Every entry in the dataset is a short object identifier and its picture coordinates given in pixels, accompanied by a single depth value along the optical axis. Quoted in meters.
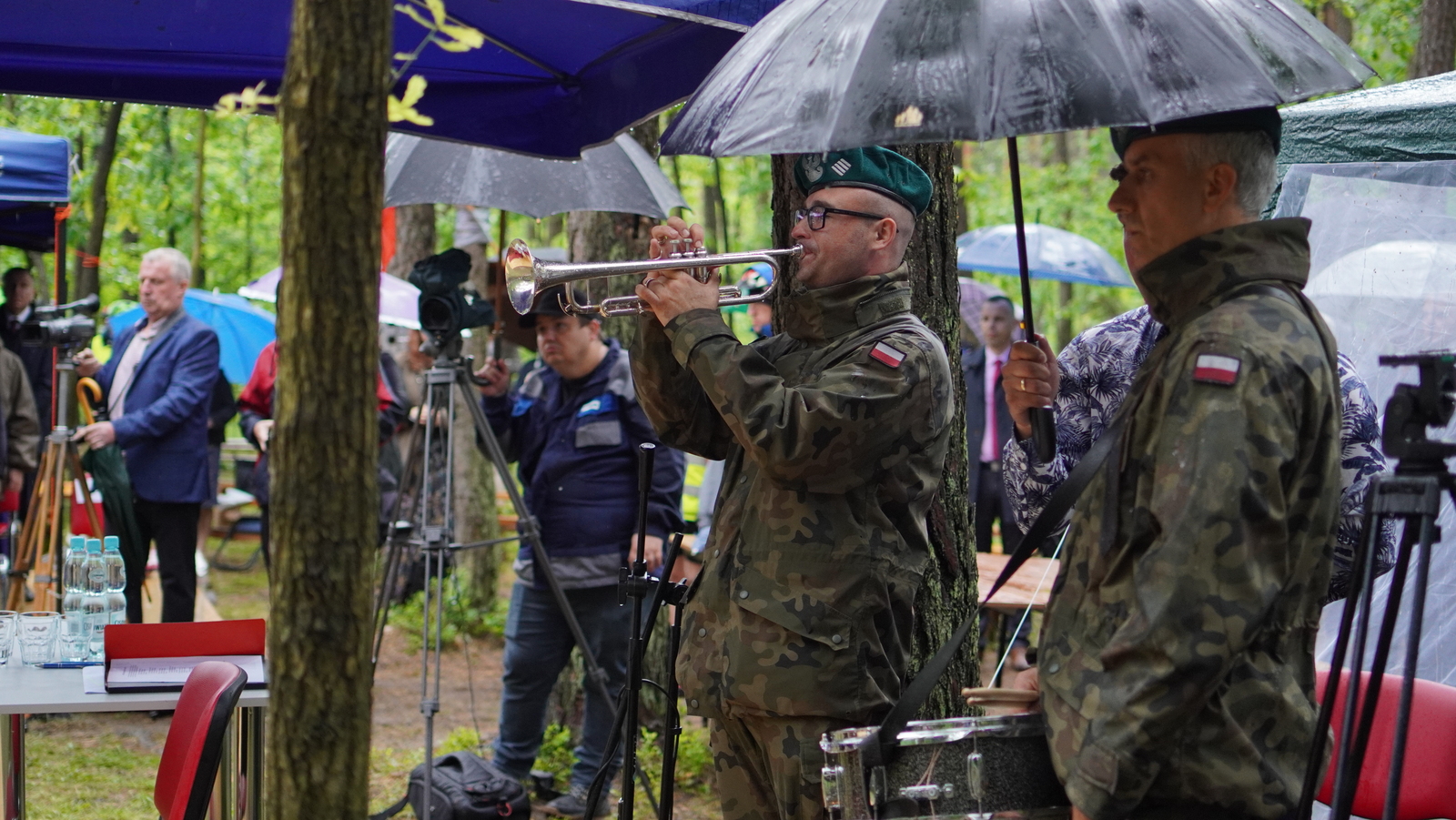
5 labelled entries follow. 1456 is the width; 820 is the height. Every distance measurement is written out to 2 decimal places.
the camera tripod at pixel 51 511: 6.68
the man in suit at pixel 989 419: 9.18
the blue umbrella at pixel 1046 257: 11.37
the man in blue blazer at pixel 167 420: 7.08
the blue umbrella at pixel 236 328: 12.60
